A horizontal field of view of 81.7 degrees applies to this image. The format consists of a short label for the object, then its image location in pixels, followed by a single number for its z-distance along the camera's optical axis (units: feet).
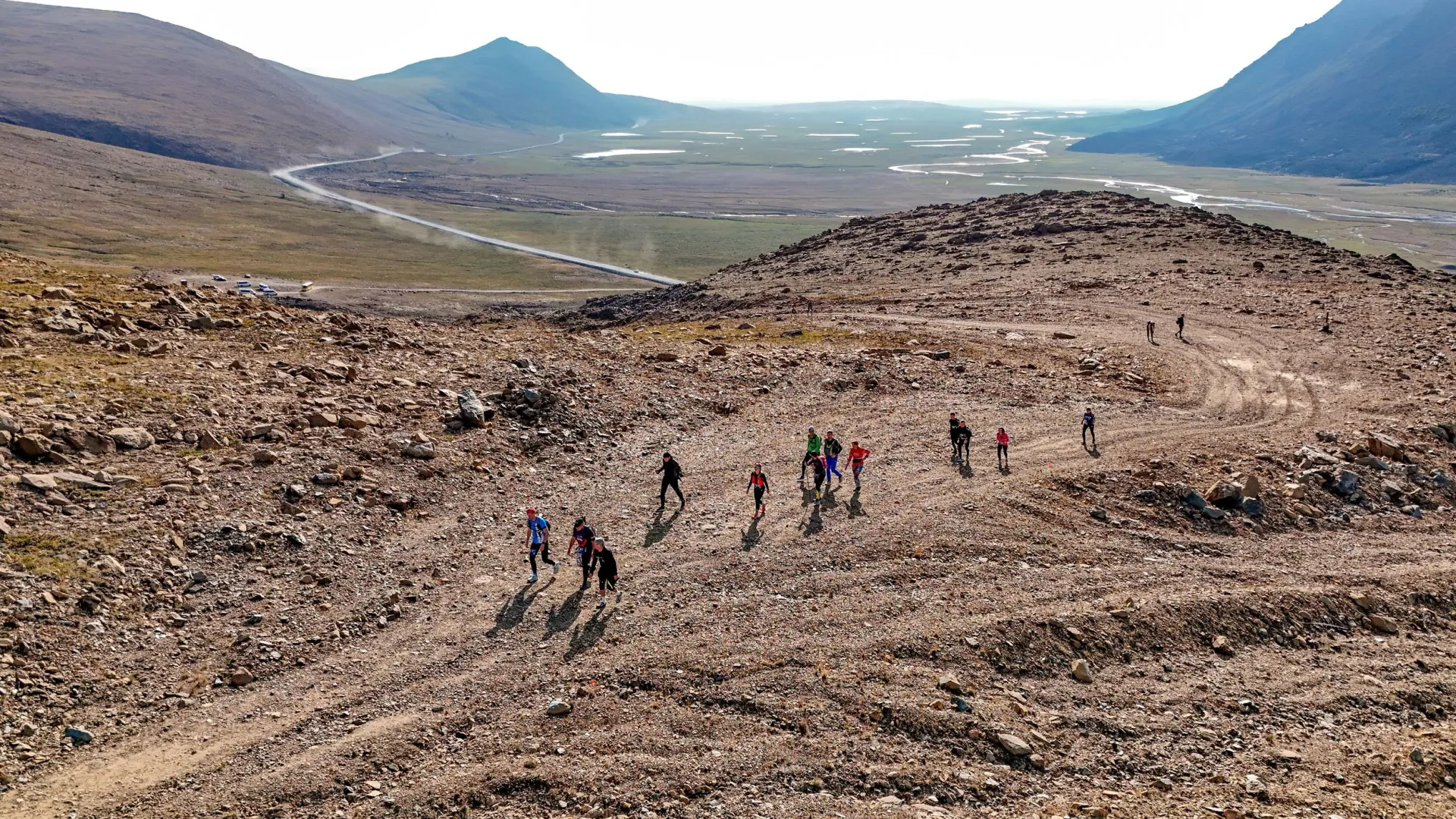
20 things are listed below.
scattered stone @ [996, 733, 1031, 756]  52.60
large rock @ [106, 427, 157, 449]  82.53
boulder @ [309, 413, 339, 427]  94.99
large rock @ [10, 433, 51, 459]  74.90
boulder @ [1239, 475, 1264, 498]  87.92
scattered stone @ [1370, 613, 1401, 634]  69.67
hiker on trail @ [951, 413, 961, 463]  97.35
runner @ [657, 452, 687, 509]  86.63
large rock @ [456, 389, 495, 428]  104.58
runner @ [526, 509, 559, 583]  72.08
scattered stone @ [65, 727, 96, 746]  51.49
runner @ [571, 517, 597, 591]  71.46
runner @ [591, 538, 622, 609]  69.21
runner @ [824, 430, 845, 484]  89.61
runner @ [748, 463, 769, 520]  83.76
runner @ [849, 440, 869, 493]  89.40
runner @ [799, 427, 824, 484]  90.74
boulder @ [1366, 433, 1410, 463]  96.78
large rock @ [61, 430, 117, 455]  79.10
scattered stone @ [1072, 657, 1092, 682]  60.59
